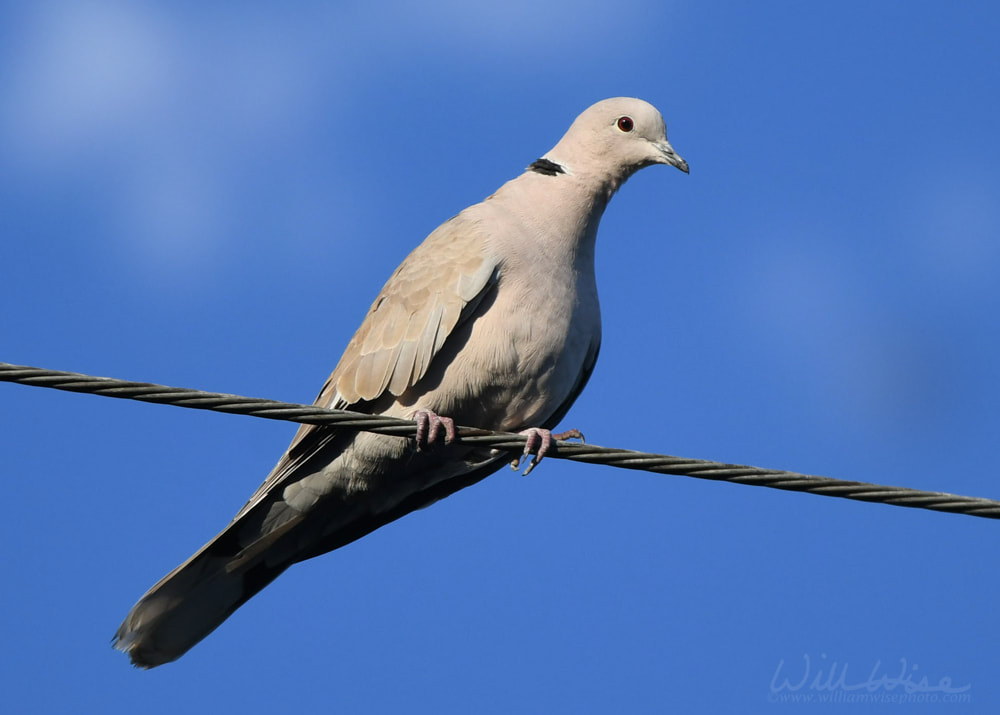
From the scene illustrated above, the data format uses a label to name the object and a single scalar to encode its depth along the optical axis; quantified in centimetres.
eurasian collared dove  1083
